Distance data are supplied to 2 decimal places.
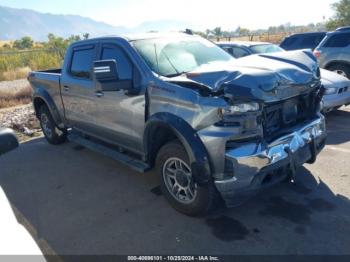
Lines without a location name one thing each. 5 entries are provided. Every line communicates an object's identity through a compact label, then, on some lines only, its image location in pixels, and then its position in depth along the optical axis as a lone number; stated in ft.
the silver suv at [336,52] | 28.32
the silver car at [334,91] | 21.98
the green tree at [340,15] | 101.49
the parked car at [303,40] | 39.63
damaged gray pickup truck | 10.43
